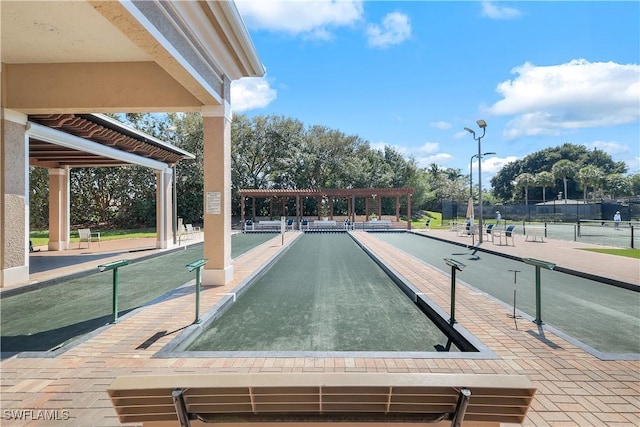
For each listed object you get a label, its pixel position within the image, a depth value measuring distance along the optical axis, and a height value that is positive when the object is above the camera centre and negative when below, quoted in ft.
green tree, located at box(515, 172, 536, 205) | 189.47 +16.20
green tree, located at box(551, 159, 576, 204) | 191.83 +22.19
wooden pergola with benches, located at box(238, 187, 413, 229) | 80.33 +4.25
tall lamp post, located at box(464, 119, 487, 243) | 49.10 +7.61
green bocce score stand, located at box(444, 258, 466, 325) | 14.86 -3.85
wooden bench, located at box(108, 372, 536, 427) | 5.49 -3.22
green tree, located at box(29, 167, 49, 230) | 76.28 +3.47
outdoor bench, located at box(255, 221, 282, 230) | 78.38 -3.63
